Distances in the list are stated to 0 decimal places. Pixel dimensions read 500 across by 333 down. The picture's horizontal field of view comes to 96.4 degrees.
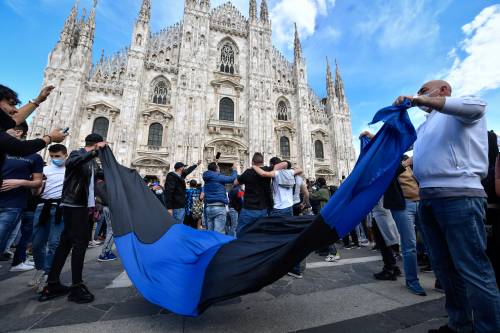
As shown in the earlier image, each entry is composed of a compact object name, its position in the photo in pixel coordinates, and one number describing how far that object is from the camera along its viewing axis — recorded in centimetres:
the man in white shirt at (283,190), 380
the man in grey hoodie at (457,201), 154
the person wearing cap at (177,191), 511
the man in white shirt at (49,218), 304
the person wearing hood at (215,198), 467
